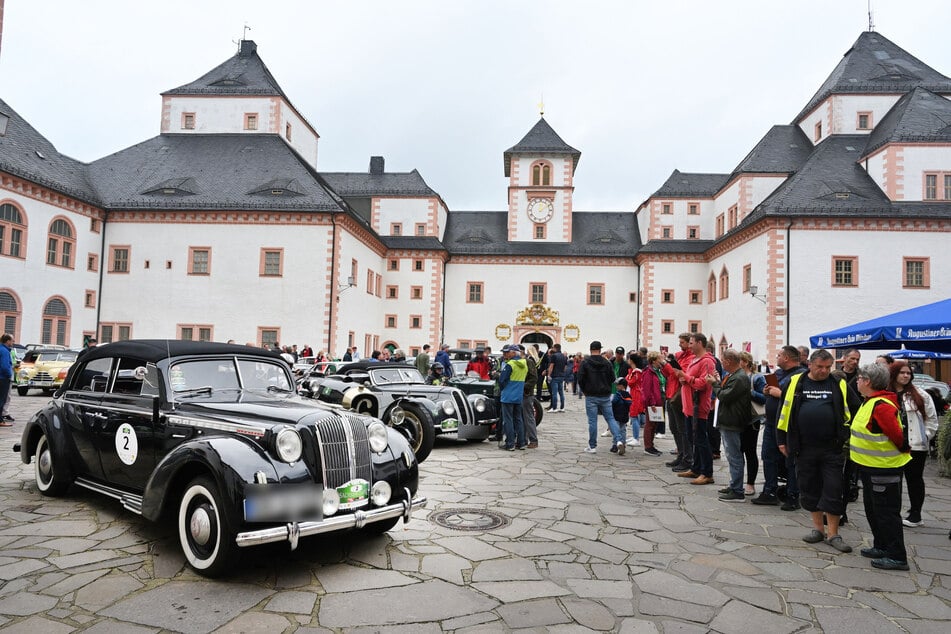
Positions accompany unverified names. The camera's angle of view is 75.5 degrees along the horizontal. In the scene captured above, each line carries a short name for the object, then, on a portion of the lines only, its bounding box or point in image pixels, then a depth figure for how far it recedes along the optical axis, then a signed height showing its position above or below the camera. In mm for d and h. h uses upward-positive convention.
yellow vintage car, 18062 -1163
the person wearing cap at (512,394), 10453 -866
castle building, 27703 +5093
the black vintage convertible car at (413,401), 9922 -1058
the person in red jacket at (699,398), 8055 -665
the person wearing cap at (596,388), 10469 -722
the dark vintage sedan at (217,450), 4418 -938
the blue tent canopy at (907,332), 9758 +381
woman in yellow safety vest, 4945 -885
